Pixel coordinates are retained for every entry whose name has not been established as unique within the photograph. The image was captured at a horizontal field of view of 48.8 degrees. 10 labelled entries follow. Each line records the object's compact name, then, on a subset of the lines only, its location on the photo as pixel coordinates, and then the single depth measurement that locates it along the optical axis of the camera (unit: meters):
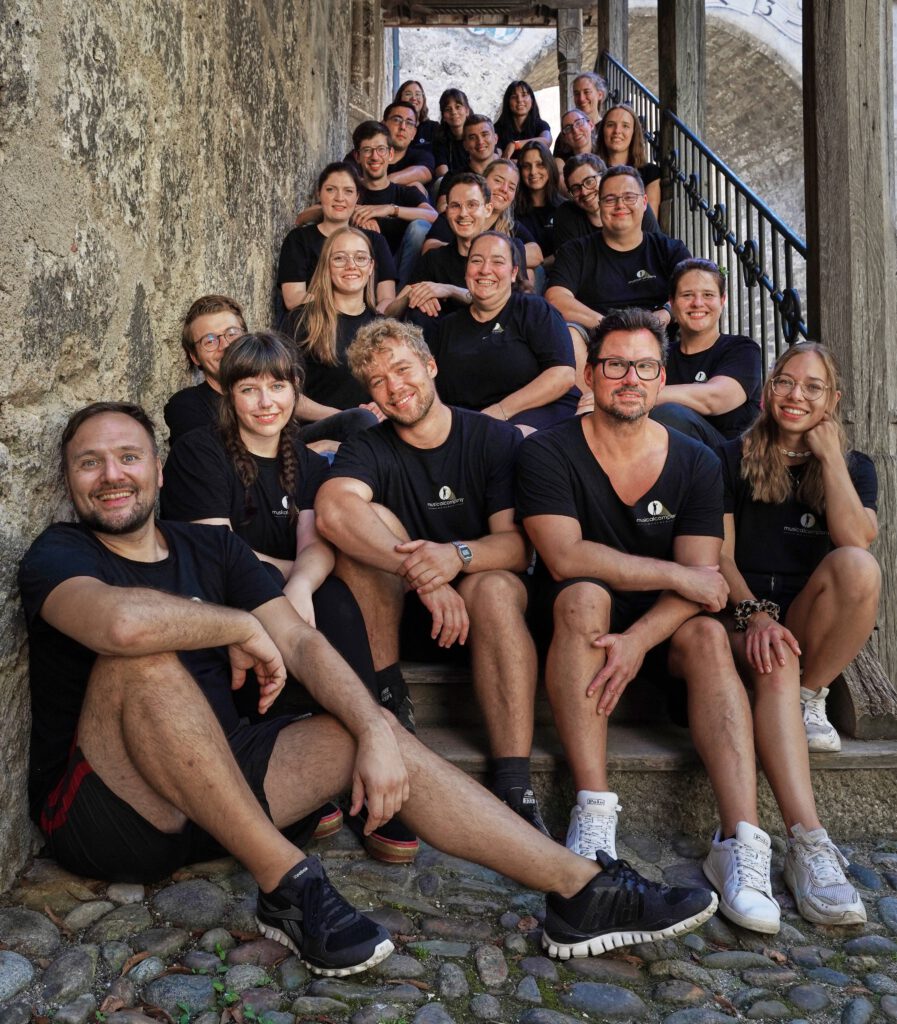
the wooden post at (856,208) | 3.42
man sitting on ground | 1.94
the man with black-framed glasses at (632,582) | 2.38
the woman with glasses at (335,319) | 4.00
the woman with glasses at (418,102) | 8.02
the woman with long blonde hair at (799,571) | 2.44
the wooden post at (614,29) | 9.12
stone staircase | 2.63
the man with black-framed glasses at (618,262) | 4.82
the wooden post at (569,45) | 10.78
